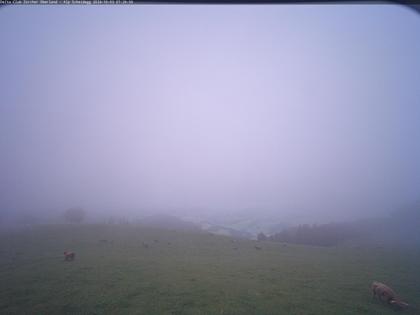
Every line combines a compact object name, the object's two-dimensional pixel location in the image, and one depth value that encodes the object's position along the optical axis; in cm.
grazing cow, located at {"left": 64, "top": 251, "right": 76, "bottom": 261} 2492
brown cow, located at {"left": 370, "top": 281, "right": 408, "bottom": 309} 1386
